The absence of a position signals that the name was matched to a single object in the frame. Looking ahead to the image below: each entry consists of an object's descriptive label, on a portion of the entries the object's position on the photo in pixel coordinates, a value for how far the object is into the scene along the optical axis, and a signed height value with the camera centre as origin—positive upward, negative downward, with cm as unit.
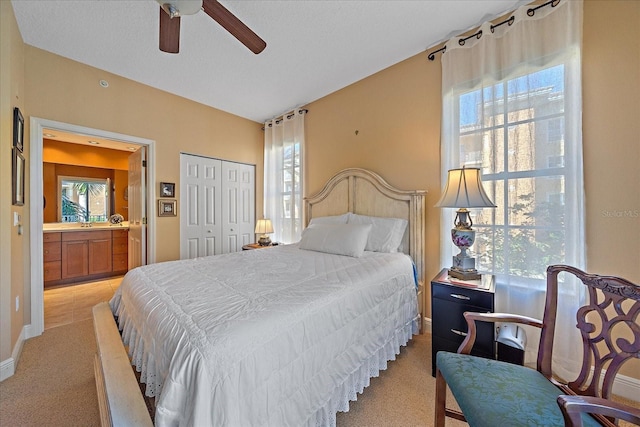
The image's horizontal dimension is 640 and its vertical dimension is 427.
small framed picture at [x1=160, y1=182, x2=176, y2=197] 354 +35
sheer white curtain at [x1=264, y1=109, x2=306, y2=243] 397 +66
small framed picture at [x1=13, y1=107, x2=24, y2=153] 211 +73
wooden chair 92 -75
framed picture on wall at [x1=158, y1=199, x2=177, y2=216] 352 +8
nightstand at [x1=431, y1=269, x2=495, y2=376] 170 -71
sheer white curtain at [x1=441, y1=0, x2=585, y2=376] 179 +55
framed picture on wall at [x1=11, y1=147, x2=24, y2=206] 209 +31
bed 92 -55
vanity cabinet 404 -72
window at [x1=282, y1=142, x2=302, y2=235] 401 +40
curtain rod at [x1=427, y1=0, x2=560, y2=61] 188 +159
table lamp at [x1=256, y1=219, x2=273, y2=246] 399 -25
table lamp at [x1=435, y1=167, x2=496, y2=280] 190 +8
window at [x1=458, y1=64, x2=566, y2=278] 187 +37
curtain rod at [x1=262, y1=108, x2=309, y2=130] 387 +160
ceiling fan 144 +123
